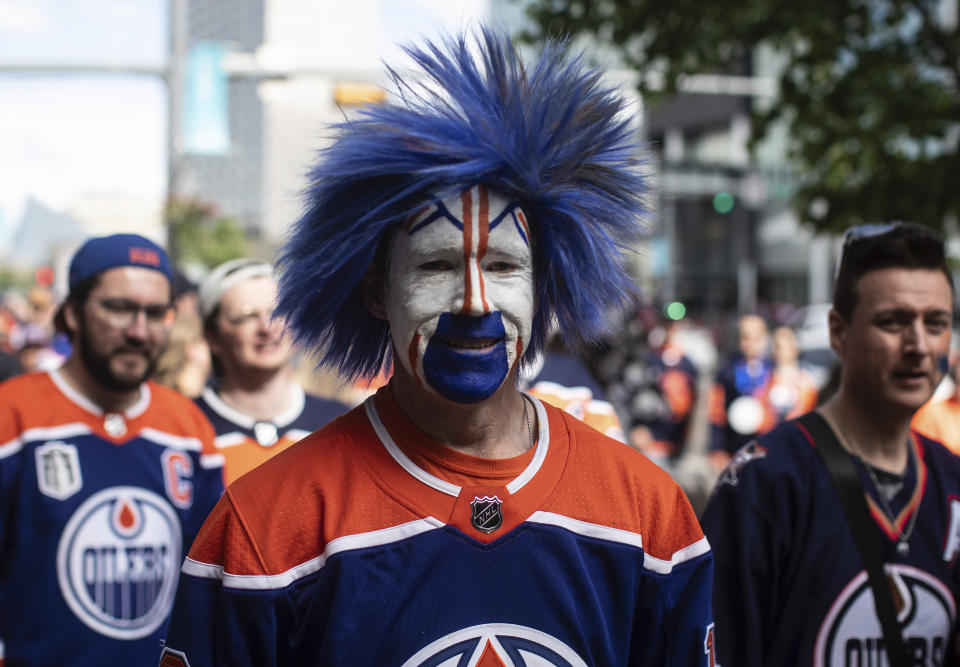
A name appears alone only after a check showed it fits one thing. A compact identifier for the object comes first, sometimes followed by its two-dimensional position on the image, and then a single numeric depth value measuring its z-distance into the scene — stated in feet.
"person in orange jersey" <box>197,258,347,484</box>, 12.55
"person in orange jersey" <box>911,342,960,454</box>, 18.42
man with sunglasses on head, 8.87
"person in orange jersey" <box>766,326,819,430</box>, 26.50
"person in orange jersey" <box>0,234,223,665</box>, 10.57
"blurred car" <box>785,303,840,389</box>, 57.57
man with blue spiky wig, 5.98
